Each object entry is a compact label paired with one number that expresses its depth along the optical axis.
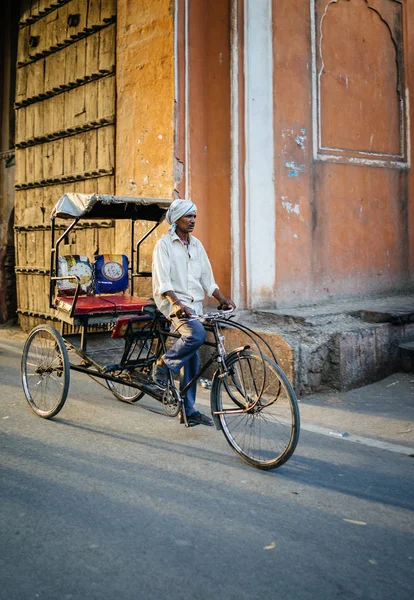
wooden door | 7.75
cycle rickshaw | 3.80
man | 4.15
